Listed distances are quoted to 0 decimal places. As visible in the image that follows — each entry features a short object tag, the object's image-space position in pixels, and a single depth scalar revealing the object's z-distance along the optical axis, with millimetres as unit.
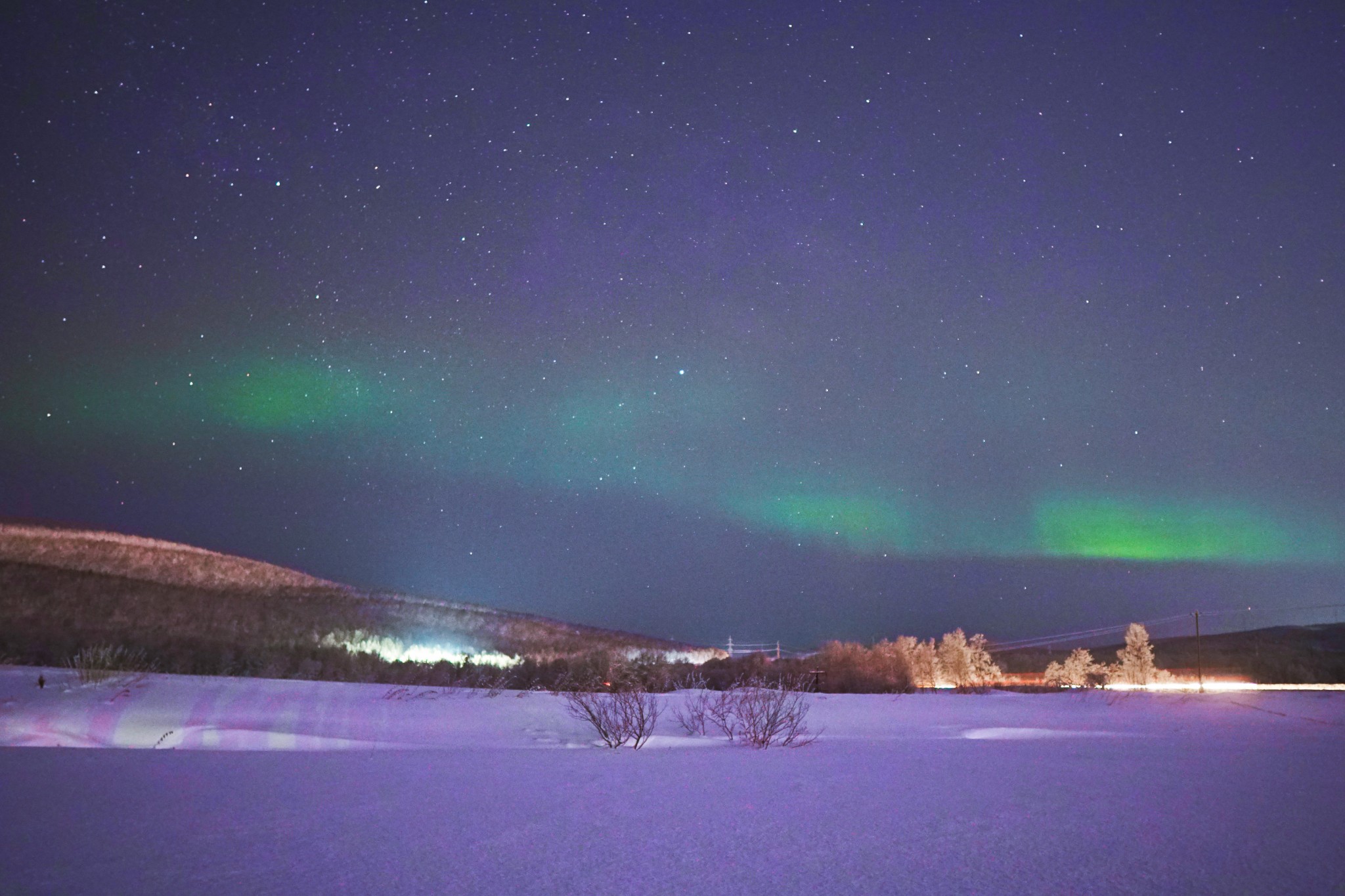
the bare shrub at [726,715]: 9914
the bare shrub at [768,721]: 9125
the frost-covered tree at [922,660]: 31125
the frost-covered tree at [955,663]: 34125
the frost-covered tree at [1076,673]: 35969
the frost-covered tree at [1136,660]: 33469
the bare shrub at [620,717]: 9078
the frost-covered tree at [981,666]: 34875
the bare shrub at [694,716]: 10508
